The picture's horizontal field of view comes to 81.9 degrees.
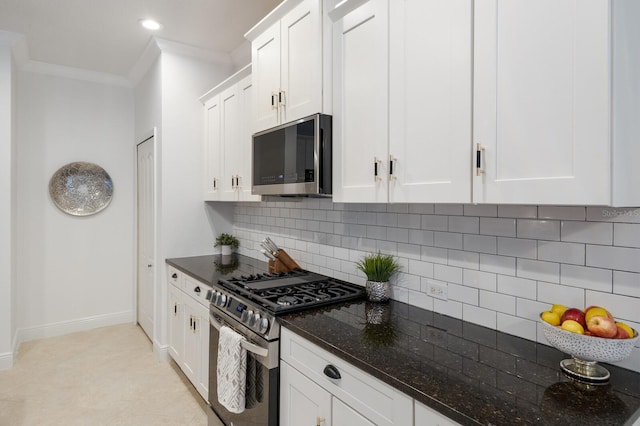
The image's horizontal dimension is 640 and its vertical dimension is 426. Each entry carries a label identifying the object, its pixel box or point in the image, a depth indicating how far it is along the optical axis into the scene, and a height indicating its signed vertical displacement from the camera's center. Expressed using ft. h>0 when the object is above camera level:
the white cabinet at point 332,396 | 3.73 -2.17
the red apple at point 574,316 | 3.74 -1.08
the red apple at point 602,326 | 3.45 -1.09
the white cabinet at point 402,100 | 4.30 +1.48
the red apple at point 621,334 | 3.43 -1.15
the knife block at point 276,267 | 8.83 -1.37
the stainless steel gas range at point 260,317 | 5.64 -1.83
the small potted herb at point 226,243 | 11.96 -1.08
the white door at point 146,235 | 12.21 -0.90
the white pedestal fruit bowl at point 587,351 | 3.39 -1.32
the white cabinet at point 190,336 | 8.39 -3.21
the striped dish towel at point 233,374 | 6.16 -2.80
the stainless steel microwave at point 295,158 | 6.22 +0.97
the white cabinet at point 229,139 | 9.44 +1.98
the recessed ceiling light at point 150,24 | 9.85 +5.04
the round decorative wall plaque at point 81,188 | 13.38 +0.77
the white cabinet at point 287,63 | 6.42 +2.84
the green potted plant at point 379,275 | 6.32 -1.12
